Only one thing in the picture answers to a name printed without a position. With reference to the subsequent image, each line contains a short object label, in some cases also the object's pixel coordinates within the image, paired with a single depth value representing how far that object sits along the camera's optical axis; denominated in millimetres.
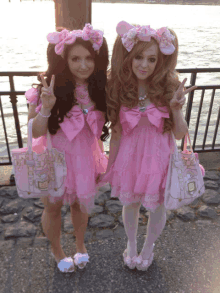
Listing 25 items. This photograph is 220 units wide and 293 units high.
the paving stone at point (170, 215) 2619
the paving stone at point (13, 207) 2682
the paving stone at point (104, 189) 3081
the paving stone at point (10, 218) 2556
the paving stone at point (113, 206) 2736
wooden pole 2258
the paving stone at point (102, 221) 2516
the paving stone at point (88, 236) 2361
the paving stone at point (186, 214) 2616
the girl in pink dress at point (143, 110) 1489
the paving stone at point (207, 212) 2659
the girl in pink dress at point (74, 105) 1495
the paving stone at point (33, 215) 2582
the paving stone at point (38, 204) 2756
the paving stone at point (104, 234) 2391
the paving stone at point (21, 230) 2382
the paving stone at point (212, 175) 3279
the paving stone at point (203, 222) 2551
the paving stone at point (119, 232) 2402
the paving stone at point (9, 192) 2913
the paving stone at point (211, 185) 3115
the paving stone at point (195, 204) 2801
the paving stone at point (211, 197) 2873
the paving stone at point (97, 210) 2693
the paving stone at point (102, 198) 2861
